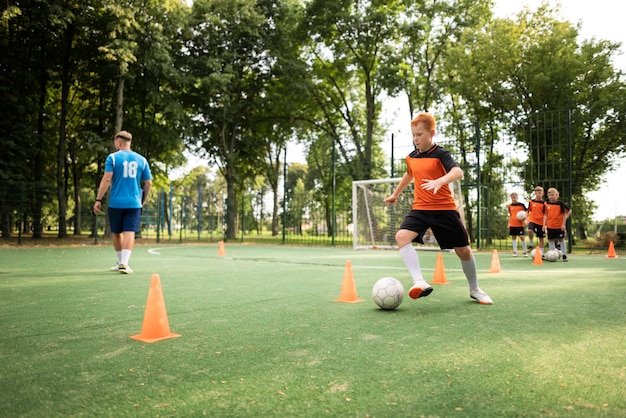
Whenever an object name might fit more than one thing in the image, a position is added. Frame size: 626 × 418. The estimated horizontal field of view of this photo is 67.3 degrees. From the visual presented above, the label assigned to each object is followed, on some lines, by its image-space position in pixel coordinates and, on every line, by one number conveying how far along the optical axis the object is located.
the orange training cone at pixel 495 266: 8.43
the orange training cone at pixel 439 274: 6.99
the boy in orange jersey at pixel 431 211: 4.89
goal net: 18.25
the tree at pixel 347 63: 26.61
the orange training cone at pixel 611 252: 13.93
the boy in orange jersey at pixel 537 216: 12.85
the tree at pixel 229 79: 26.12
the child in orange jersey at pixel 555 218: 12.23
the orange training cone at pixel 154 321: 3.49
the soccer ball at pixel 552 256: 11.65
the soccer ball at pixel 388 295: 4.65
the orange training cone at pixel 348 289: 5.27
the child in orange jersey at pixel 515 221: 14.76
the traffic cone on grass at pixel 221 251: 14.39
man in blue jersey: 7.75
